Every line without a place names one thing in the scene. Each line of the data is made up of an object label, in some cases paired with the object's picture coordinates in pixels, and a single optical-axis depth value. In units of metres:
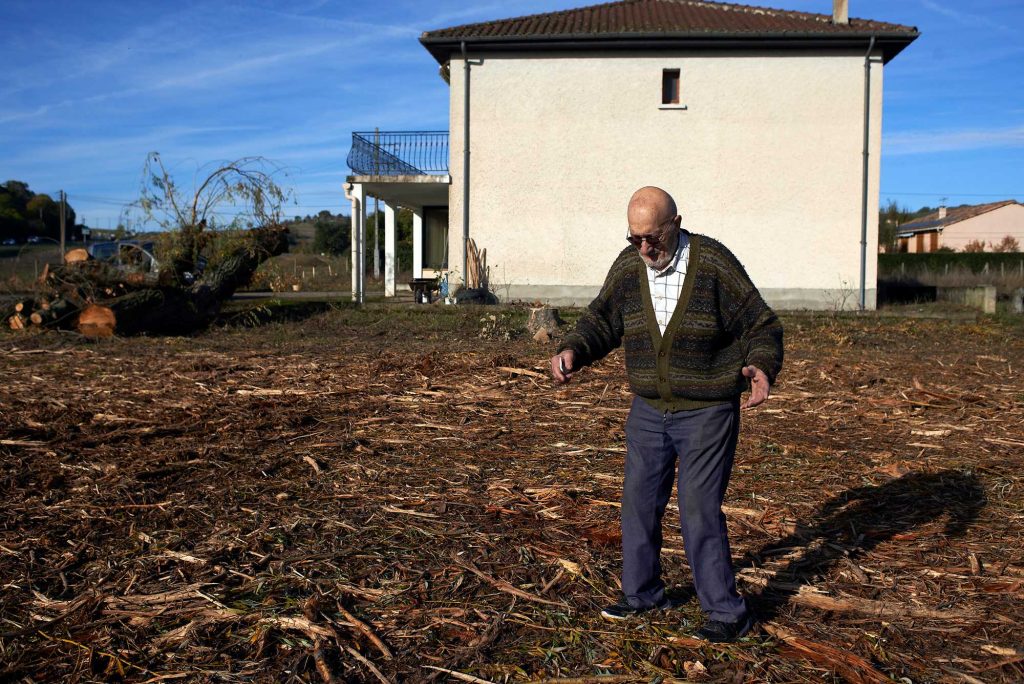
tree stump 12.99
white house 19.83
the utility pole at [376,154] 22.53
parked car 15.52
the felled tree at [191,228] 15.43
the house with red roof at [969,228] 66.31
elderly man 3.58
